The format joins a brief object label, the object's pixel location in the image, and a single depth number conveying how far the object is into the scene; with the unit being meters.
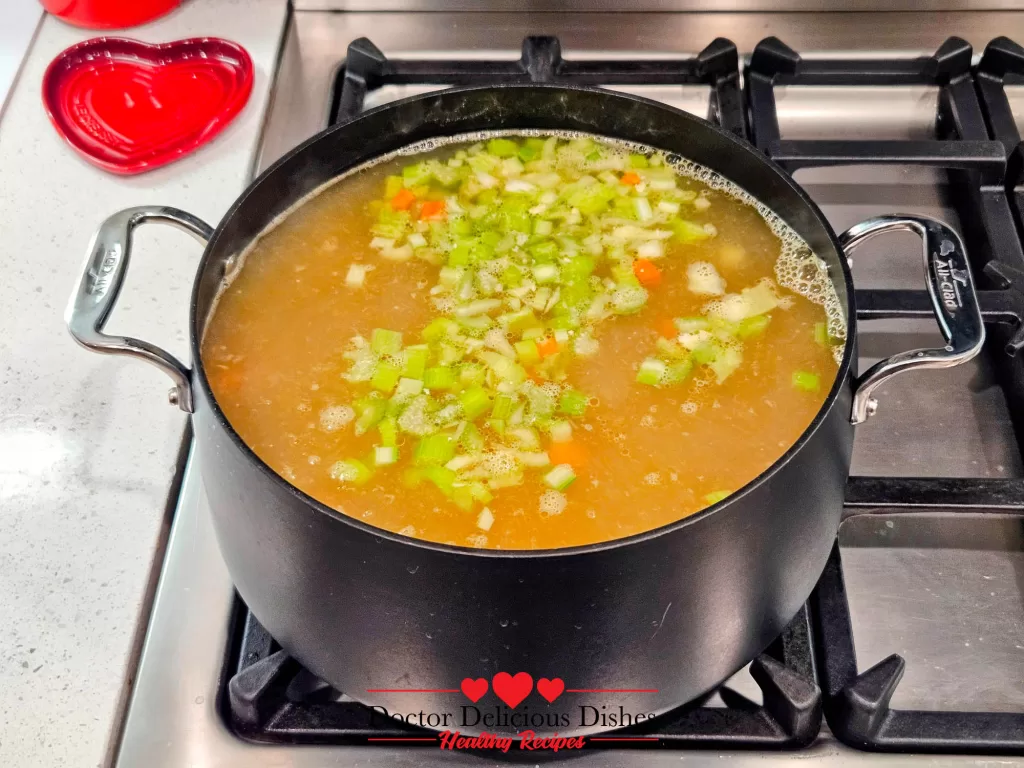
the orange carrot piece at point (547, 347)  1.11
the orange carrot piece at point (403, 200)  1.27
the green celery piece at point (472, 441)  1.01
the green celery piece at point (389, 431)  1.01
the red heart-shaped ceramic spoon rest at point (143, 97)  1.52
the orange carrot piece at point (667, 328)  1.13
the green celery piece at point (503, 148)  1.28
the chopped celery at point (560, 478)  0.97
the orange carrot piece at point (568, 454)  1.00
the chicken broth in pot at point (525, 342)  0.98
